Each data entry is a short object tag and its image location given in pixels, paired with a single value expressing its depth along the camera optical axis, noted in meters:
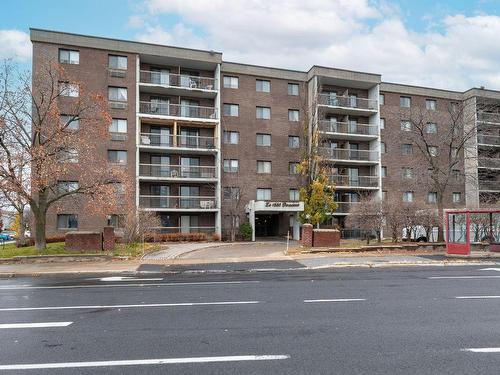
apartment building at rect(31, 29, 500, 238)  36.47
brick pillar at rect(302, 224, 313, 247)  25.27
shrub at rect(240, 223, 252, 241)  37.88
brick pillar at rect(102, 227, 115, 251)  23.53
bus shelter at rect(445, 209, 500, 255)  21.66
